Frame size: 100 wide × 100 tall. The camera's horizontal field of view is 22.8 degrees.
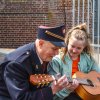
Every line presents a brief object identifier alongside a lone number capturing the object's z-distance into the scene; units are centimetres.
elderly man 217
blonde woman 276
